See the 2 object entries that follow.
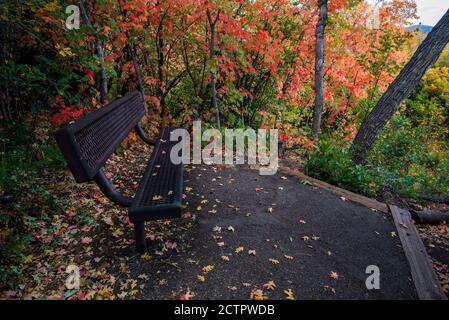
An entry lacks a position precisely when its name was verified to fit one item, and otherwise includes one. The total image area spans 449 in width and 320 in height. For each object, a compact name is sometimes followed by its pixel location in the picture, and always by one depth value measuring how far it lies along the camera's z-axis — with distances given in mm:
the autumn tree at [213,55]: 5399
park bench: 1870
